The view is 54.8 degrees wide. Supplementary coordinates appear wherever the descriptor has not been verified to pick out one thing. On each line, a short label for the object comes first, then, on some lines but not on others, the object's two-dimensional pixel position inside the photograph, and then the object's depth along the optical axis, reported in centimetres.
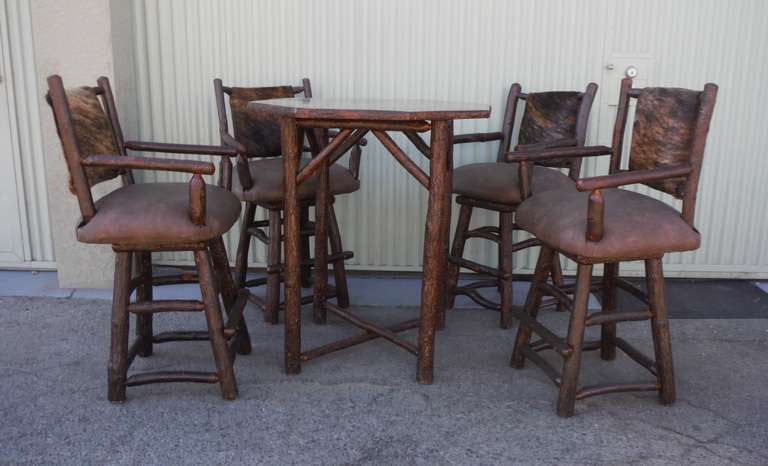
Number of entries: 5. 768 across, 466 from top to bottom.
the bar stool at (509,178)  322
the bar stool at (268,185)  315
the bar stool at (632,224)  234
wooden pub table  250
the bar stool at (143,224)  234
